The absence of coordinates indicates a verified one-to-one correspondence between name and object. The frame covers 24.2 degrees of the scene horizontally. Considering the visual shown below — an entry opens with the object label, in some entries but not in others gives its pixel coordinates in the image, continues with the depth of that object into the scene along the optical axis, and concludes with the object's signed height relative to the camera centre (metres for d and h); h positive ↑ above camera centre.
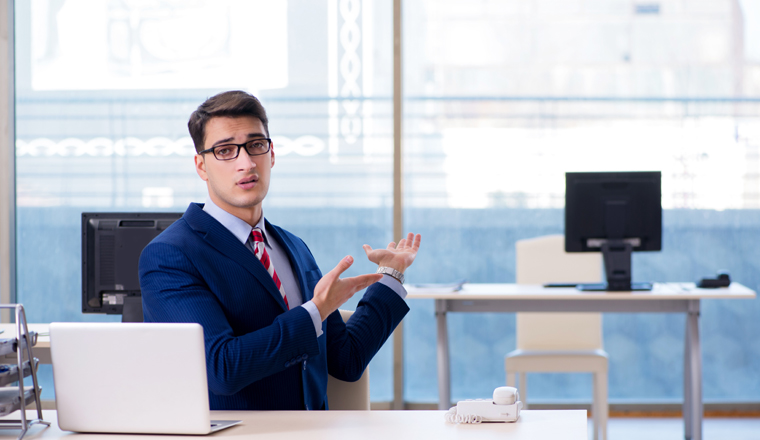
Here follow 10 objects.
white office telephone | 4.15 -0.34
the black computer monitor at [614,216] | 5.83 +0.02
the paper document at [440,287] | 5.84 -0.29
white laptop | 4.02 -0.25
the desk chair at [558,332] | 5.68 -0.48
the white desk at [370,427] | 4.07 -0.36
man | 4.15 -0.13
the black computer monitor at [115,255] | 5.11 -0.10
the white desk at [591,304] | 5.68 -0.35
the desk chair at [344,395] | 4.52 -0.40
